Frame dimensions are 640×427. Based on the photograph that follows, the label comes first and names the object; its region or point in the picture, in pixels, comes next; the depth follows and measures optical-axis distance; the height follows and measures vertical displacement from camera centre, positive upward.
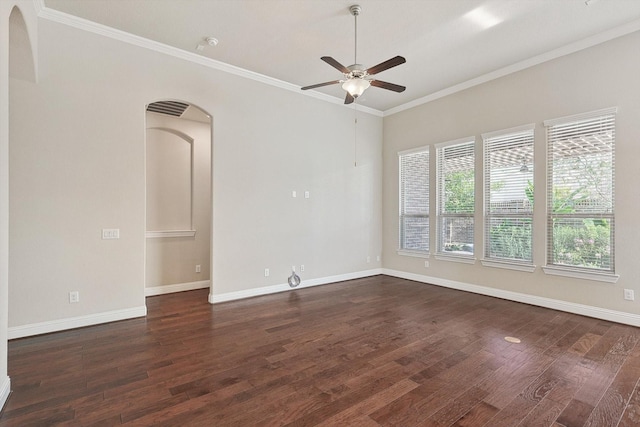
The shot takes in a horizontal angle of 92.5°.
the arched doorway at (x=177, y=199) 5.29 +0.24
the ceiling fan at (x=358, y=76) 3.01 +1.45
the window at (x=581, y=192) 3.91 +0.28
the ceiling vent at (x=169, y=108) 4.86 +1.72
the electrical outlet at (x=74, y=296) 3.56 -0.99
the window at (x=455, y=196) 5.41 +0.29
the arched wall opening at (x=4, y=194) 2.12 +0.13
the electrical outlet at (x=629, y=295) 3.70 -1.00
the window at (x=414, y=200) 6.14 +0.26
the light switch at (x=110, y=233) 3.76 -0.26
